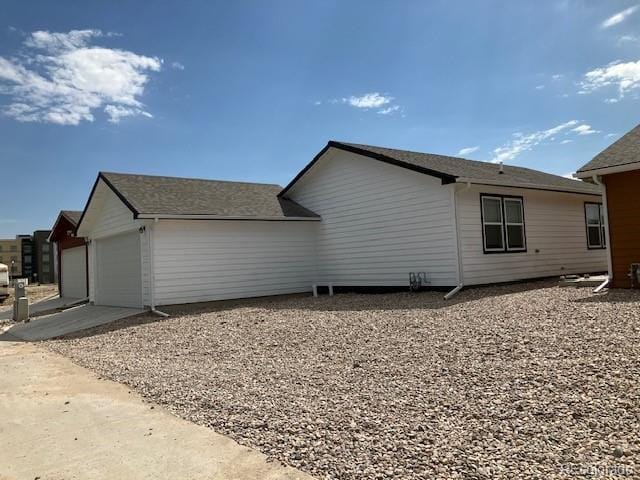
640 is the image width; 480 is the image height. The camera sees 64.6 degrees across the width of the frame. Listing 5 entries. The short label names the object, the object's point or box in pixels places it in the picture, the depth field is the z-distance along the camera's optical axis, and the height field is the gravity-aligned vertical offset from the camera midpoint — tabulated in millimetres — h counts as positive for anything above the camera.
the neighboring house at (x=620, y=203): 10805 +976
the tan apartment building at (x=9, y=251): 79750 +3725
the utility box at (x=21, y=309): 15430 -1099
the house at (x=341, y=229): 13023 +887
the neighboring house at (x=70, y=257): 21953 +665
